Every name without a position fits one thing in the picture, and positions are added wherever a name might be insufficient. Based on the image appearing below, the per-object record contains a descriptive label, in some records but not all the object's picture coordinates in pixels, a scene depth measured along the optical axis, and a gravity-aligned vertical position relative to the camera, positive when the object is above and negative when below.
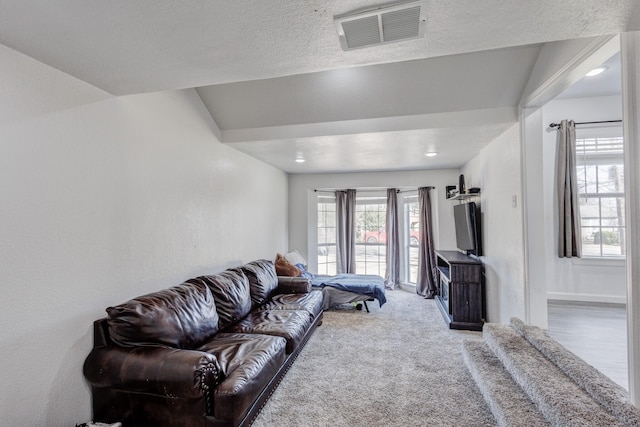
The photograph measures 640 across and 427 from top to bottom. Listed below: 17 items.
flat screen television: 3.88 -0.06
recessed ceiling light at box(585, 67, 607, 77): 2.91 +1.54
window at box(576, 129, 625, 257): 4.09 +0.43
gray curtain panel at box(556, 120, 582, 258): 4.04 +0.49
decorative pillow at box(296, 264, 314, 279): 4.51 -0.79
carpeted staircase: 1.44 -0.94
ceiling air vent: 1.18 +0.87
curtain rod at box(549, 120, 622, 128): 3.99 +1.40
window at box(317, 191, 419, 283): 5.96 -0.20
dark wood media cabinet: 3.61 -0.90
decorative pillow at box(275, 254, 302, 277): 4.27 -0.67
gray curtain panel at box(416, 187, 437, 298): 5.16 -0.49
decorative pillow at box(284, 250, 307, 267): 5.06 -0.61
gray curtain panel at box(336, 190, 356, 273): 5.82 -0.17
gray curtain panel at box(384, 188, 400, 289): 5.66 -0.34
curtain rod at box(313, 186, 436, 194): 5.90 +0.67
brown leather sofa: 1.64 -0.91
